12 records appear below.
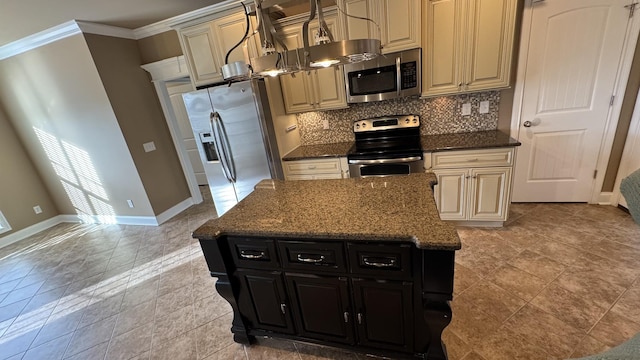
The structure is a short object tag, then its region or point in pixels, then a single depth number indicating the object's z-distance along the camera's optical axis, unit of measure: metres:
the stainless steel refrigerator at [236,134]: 2.75
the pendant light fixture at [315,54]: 0.99
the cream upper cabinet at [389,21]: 2.40
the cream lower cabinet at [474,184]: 2.45
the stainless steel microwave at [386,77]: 2.56
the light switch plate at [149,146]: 3.78
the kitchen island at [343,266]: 1.20
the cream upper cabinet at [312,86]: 2.71
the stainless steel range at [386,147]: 2.62
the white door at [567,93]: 2.47
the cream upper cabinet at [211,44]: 2.74
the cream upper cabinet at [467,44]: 2.31
